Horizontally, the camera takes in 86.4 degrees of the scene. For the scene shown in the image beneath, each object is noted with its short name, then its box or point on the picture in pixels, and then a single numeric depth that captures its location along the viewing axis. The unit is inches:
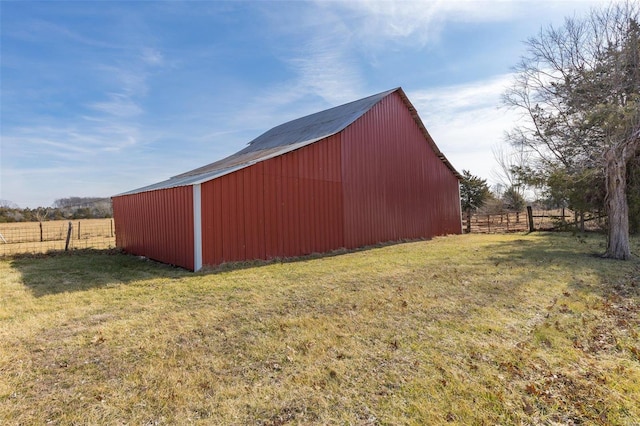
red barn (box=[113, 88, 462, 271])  342.3
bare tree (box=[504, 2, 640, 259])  341.4
